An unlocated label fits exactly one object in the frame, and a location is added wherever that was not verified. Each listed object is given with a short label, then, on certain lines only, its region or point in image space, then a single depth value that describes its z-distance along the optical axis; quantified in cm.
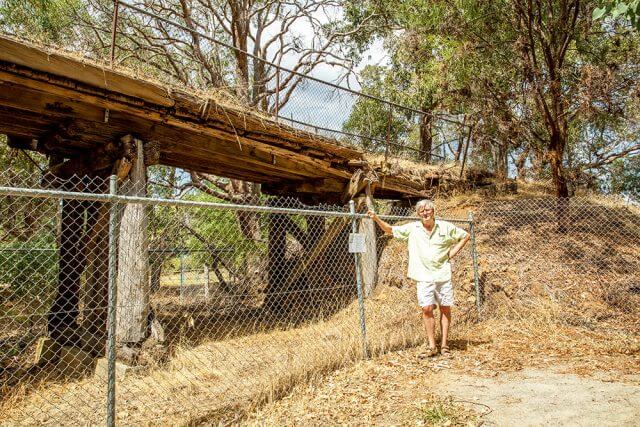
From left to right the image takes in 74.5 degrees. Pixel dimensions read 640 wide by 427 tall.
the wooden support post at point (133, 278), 563
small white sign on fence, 483
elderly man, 502
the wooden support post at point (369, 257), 958
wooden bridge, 488
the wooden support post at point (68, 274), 680
